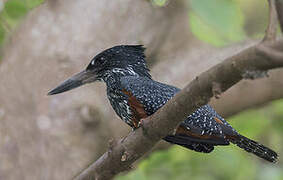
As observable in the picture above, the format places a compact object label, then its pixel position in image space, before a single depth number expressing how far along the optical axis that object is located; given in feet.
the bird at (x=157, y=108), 21.68
